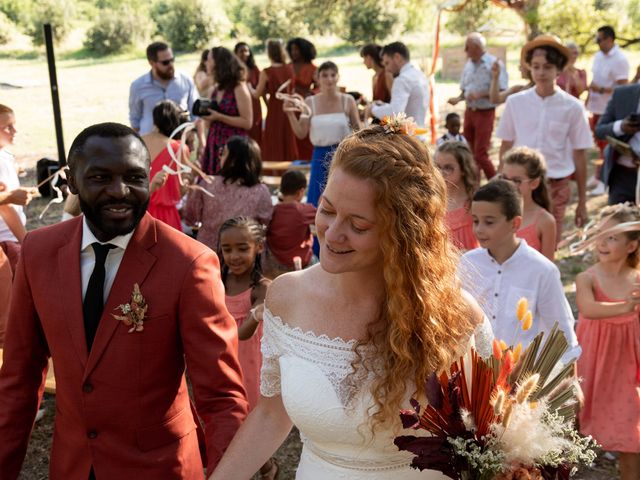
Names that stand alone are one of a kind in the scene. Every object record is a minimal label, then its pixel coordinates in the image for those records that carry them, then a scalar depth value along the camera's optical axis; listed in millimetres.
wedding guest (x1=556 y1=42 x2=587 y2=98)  12633
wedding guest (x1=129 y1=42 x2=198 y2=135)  9648
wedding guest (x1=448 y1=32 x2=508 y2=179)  12031
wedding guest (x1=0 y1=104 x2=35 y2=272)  5777
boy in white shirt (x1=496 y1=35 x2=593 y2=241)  7027
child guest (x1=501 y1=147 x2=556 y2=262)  5461
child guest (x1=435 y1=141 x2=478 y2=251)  5891
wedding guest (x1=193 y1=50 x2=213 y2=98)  12723
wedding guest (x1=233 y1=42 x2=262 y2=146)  13328
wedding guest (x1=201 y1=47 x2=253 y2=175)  9000
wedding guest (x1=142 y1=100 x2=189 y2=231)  7117
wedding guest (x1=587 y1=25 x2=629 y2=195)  13133
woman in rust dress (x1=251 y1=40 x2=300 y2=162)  12688
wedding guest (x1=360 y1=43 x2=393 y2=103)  11159
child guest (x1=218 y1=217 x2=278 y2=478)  5191
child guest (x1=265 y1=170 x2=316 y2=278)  6684
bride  2400
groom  2607
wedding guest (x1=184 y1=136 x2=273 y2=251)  6527
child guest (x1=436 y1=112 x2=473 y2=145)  9039
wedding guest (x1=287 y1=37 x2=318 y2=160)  12352
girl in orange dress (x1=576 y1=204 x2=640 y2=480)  4926
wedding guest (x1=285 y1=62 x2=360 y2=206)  8953
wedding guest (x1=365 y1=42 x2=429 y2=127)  8867
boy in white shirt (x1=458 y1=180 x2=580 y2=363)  4328
